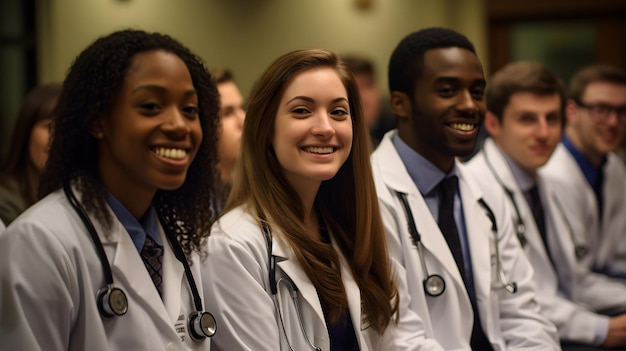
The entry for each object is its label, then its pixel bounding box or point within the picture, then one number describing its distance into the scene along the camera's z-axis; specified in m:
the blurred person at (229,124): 3.25
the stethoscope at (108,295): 1.66
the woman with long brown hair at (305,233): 2.00
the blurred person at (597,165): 3.57
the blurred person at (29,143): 2.88
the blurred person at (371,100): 5.27
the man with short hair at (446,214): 2.38
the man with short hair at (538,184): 2.97
